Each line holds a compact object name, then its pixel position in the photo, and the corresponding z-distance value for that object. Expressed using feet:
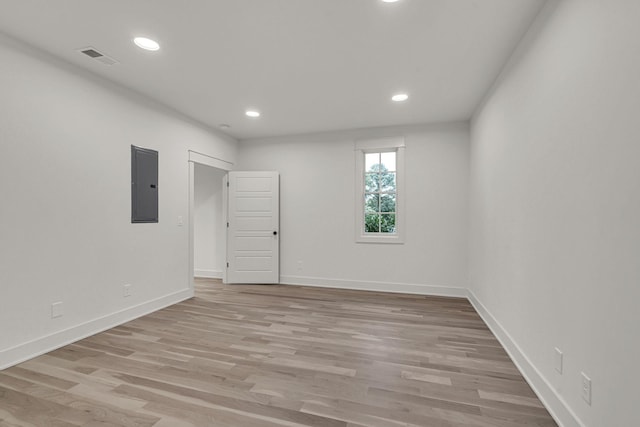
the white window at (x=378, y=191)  16.21
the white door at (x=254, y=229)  17.67
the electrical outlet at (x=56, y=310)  9.00
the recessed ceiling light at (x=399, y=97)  11.85
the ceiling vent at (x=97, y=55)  8.69
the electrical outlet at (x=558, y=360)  5.89
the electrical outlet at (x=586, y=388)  4.95
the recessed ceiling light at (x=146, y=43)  8.15
